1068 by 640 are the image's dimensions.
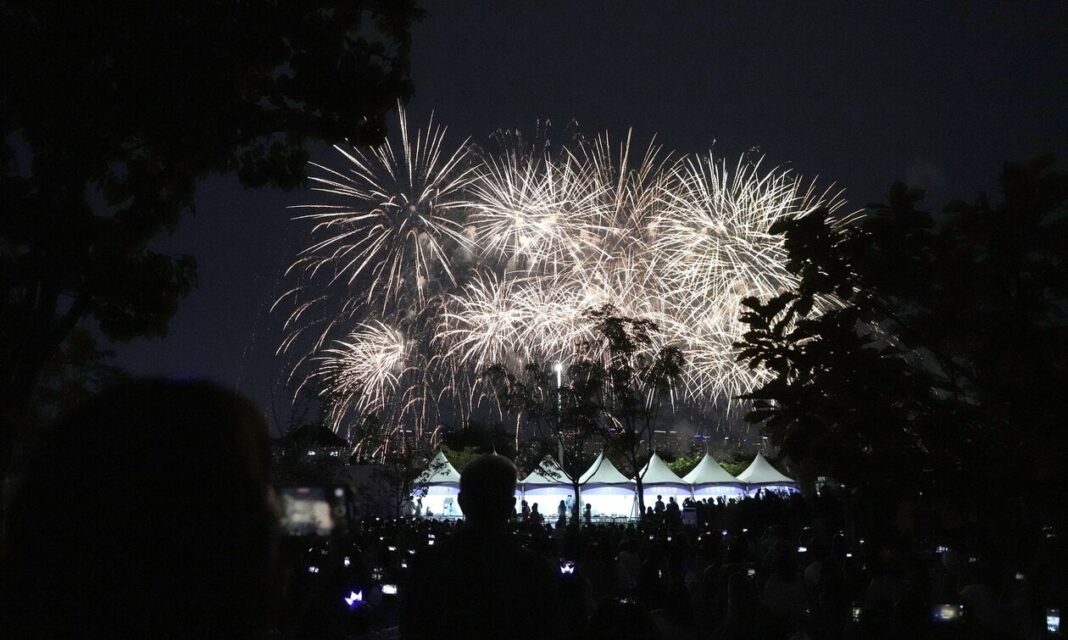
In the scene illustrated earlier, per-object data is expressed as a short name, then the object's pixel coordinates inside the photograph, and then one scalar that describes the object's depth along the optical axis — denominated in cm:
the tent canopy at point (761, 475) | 3512
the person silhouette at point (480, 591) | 306
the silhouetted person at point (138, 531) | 92
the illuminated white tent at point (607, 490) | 3494
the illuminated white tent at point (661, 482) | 3428
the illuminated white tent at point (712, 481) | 3462
